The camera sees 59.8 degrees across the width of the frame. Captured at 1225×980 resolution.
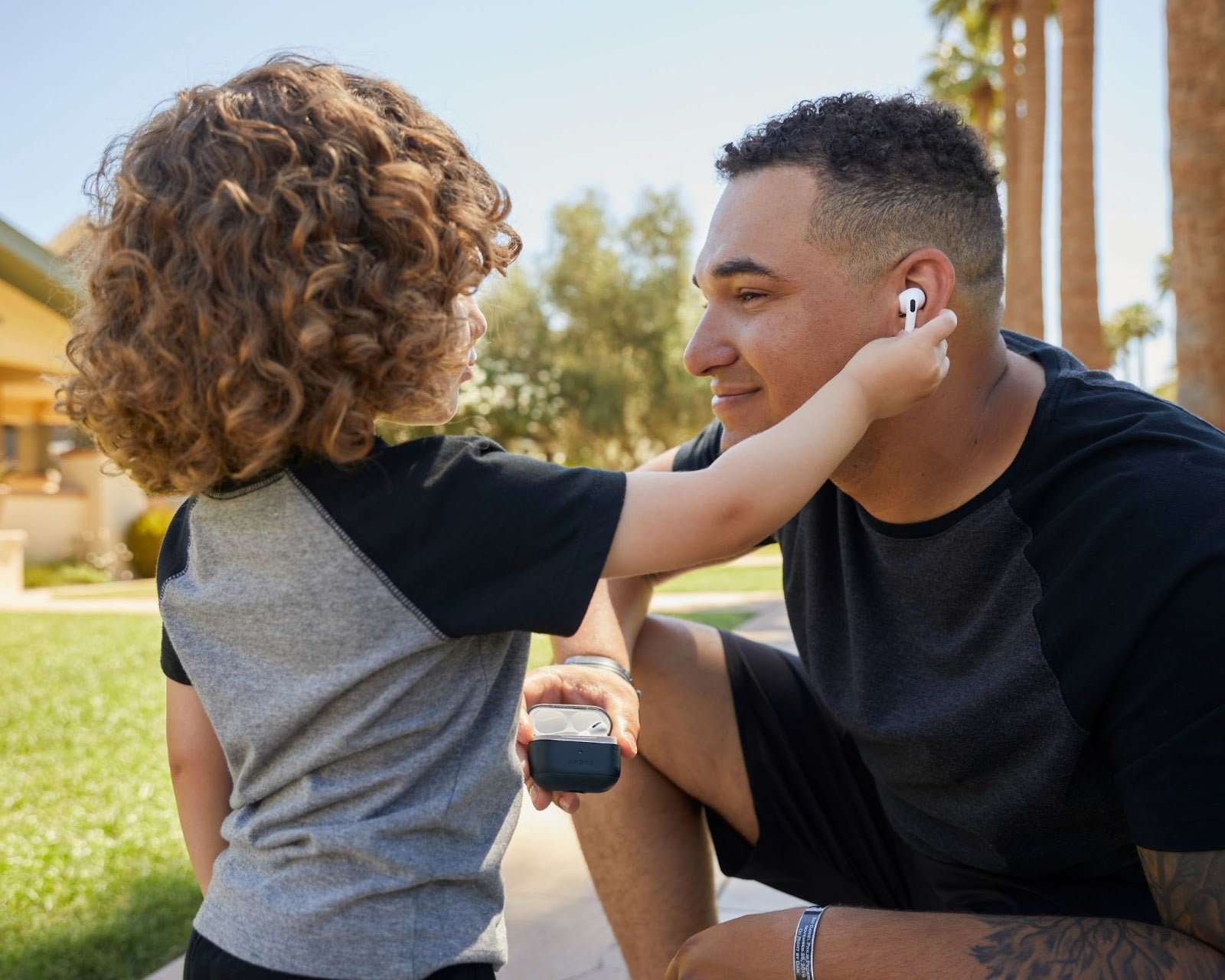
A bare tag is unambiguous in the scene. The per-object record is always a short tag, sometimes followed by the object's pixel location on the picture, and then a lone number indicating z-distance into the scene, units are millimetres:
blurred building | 14086
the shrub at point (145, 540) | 17156
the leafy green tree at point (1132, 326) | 84688
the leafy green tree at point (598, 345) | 31703
